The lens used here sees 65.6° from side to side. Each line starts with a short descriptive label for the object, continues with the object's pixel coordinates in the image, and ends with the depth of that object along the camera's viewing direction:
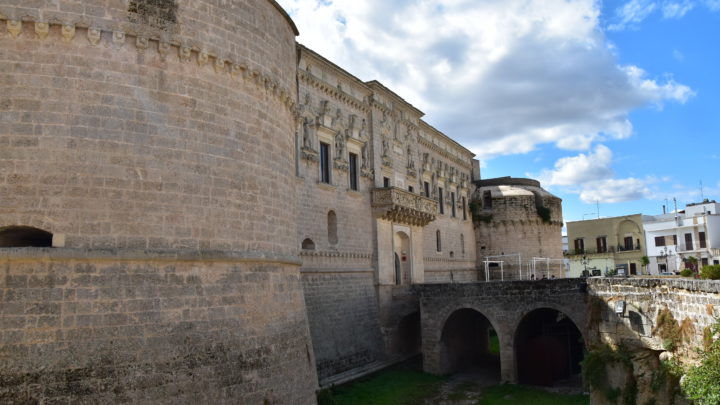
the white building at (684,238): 42.69
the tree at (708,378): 8.13
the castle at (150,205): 7.49
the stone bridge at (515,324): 20.19
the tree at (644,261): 41.75
